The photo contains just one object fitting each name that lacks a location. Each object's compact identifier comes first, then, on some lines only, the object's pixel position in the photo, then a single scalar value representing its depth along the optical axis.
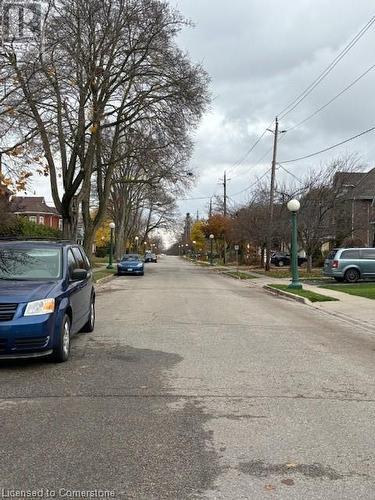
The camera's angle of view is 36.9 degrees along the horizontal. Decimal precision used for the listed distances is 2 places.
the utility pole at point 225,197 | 61.83
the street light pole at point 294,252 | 22.89
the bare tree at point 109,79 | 25.28
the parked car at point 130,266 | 37.44
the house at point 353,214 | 36.34
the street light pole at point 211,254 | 59.69
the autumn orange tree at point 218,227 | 59.20
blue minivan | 7.18
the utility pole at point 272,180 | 35.26
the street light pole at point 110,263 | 42.06
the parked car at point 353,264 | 26.41
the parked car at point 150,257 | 86.38
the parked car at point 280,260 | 51.47
